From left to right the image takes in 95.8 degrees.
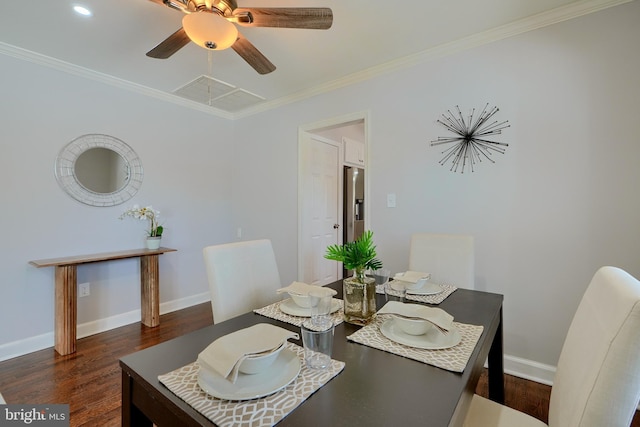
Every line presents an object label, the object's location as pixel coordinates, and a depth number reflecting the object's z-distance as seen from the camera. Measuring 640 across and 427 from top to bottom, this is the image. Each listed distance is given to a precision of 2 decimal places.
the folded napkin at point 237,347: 0.70
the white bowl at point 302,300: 1.26
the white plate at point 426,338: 0.94
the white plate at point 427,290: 1.50
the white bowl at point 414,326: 0.99
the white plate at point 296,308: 1.22
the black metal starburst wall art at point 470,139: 2.13
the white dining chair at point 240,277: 1.38
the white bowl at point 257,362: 0.72
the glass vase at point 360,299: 1.14
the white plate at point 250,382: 0.68
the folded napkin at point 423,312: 0.97
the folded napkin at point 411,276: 1.49
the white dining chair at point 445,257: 1.74
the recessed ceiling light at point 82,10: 1.84
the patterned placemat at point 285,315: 1.16
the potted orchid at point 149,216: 2.90
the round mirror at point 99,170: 2.61
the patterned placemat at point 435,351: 0.84
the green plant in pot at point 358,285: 1.14
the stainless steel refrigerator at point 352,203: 4.30
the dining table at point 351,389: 0.63
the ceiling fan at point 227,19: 1.45
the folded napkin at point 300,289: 1.29
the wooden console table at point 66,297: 2.30
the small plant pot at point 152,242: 2.90
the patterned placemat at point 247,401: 0.62
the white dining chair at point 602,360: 0.58
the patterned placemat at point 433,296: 1.41
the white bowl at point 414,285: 1.53
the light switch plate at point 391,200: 2.57
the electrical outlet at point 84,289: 2.69
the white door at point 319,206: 3.35
